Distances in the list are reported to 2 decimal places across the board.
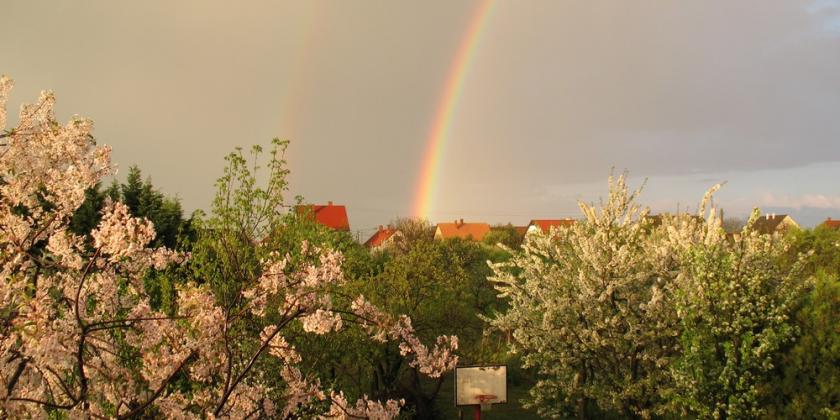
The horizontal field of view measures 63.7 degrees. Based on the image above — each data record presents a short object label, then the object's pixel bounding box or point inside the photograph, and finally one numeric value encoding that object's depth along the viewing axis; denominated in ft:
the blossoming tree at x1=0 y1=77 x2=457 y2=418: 14.67
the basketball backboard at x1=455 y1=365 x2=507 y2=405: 45.96
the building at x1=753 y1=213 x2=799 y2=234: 263.00
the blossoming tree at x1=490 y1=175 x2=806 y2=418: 40.40
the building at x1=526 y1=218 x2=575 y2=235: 319.06
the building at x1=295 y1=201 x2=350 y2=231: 272.10
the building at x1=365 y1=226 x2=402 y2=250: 268.48
